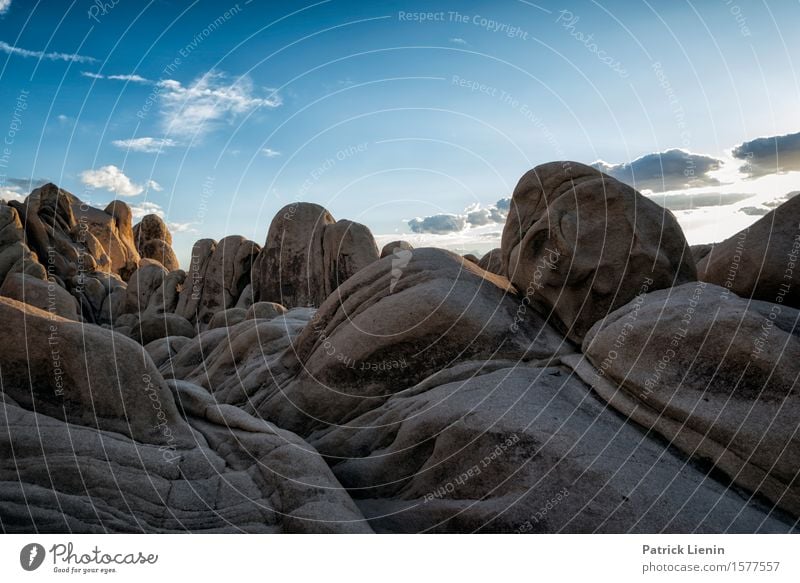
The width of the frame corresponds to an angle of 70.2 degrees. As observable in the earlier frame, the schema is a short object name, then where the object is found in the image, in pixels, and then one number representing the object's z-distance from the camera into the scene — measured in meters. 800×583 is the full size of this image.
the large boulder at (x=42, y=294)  15.77
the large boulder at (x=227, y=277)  33.22
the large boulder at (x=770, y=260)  8.73
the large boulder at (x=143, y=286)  37.25
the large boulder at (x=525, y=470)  6.48
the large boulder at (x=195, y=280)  34.47
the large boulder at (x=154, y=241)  65.69
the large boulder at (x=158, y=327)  26.97
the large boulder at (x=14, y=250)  35.41
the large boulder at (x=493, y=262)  24.69
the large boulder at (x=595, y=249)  9.95
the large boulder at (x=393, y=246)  29.28
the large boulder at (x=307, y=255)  28.88
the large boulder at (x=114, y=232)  56.00
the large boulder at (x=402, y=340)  10.02
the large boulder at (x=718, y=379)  6.78
